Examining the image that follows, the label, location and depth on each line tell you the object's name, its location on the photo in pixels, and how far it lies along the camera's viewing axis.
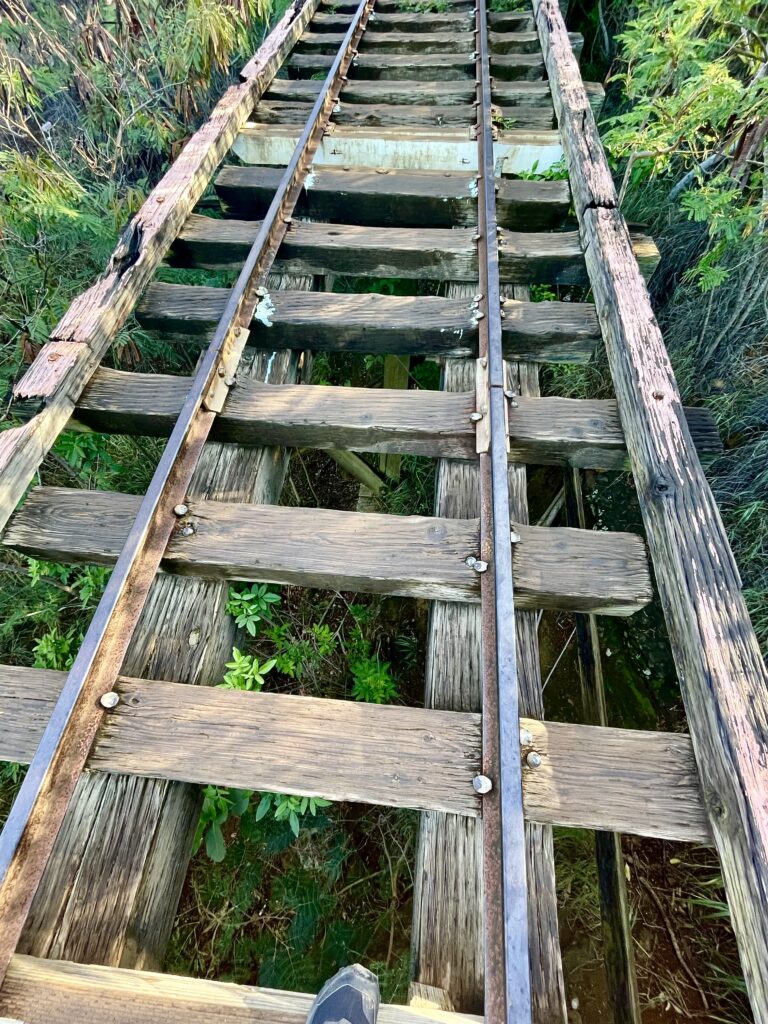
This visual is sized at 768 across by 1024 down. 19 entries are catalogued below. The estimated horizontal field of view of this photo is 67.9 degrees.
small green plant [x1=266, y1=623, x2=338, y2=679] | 2.40
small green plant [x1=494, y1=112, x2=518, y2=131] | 3.85
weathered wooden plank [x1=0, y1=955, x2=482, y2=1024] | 1.17
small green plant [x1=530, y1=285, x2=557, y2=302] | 3.61
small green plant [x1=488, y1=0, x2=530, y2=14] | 5.48
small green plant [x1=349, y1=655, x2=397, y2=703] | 2.41
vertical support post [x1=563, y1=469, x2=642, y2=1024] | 1.90
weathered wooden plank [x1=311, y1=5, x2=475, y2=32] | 5.00
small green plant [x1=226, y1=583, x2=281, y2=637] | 1.98
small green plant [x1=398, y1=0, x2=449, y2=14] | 5.30
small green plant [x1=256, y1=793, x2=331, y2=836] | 1.83
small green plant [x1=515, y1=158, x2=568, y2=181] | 3.64
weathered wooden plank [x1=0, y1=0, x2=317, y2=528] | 1.89
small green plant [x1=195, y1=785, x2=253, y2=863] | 1.91
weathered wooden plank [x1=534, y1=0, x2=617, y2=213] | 2.91
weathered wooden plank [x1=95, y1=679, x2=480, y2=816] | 1.44
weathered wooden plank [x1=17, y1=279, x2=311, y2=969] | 1.36
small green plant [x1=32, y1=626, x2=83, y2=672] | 2.32
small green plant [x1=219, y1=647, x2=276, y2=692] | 1.83
